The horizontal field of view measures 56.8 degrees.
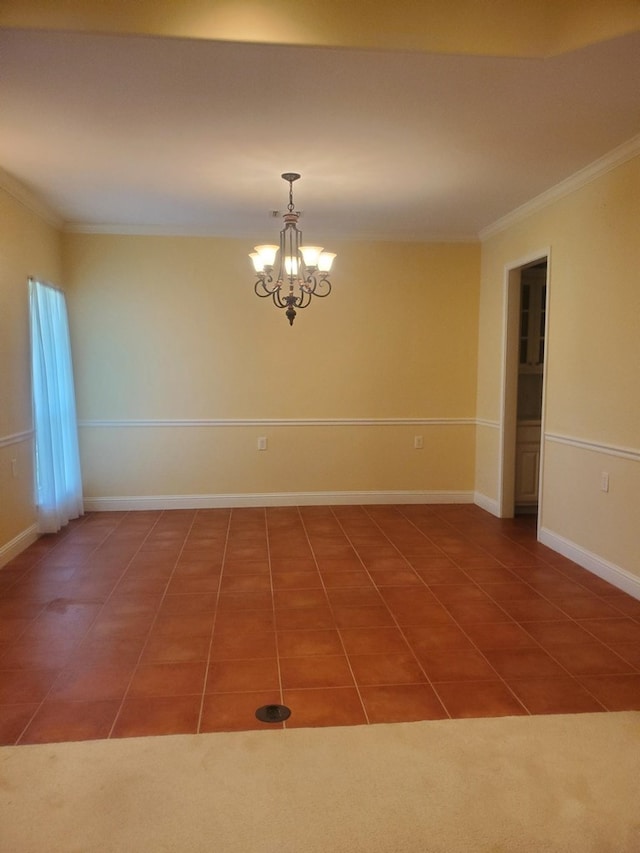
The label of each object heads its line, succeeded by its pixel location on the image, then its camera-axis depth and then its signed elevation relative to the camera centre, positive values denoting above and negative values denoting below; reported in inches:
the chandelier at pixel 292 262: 153.2 +23.6
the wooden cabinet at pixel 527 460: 213.0 -40.2
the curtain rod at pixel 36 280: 179.0 +22.8
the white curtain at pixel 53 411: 182.7 -18.3
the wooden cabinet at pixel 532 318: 215.2 +10.8
